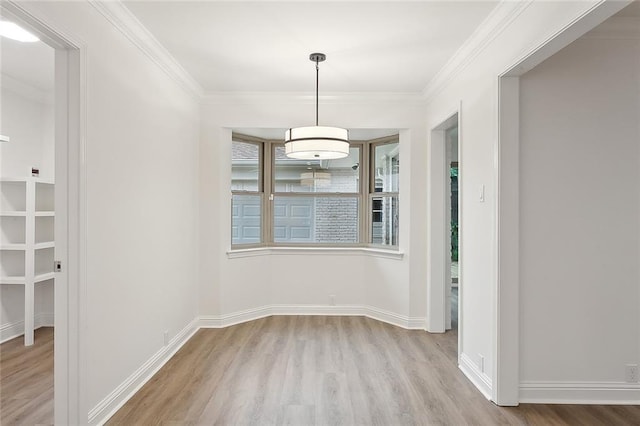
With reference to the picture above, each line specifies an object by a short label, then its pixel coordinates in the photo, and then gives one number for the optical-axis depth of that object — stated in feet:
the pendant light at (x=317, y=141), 10.23
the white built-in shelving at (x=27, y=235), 12.32
